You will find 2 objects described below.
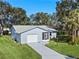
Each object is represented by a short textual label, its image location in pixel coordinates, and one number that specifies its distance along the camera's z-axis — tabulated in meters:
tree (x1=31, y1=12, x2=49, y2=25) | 25.95
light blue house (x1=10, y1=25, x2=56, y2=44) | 12.80
